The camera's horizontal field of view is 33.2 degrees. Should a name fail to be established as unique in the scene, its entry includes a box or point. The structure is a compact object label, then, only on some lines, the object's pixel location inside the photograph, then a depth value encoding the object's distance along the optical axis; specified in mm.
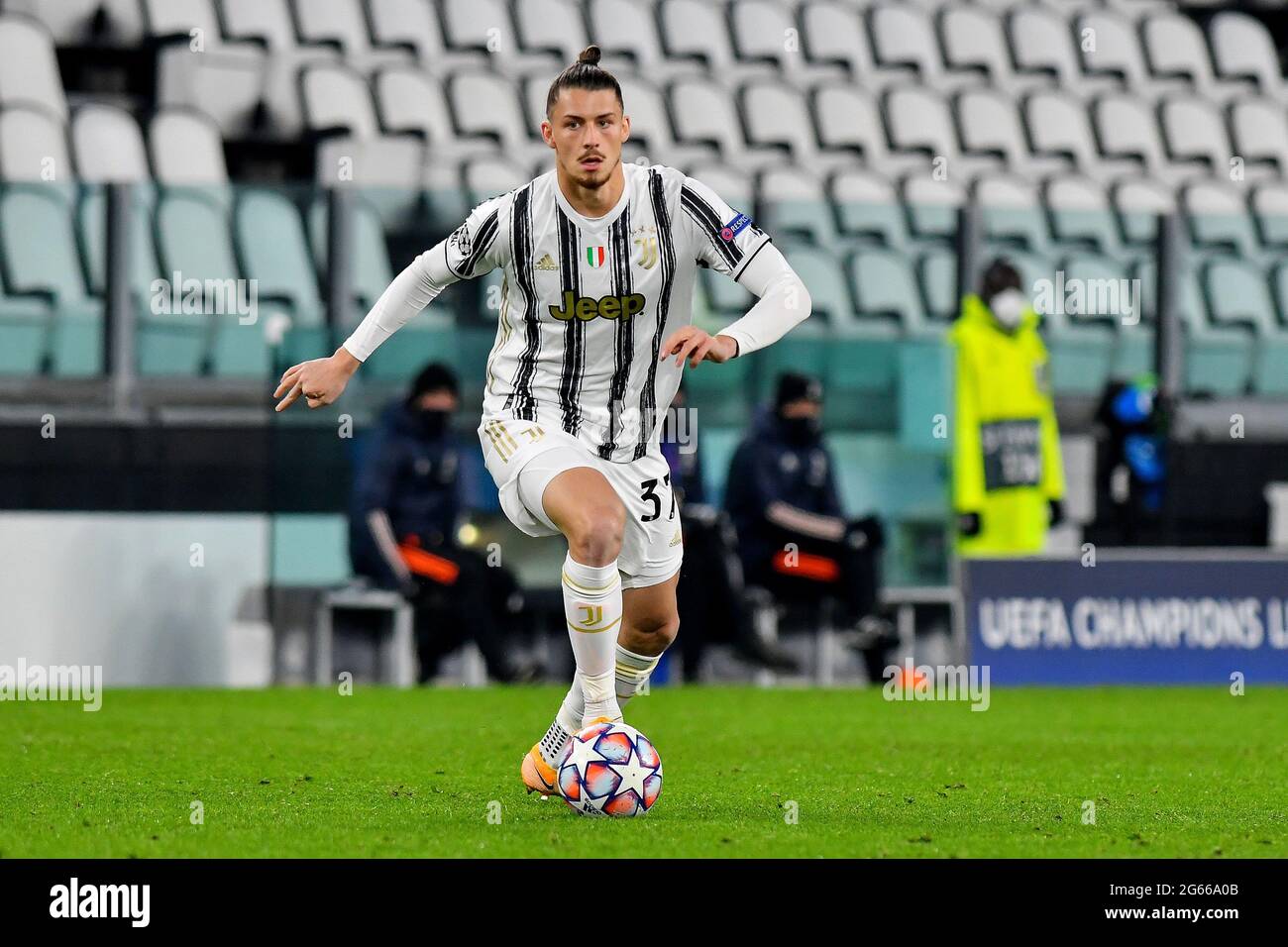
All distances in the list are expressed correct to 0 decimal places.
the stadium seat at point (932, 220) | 12750
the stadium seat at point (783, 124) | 16047
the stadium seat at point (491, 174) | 13828
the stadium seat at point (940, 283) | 12734
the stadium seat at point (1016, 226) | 12797
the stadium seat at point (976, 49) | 17922
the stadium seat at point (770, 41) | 17156
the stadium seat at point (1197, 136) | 17797
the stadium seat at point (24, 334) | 11250
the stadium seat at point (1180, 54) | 18781
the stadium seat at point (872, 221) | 12609
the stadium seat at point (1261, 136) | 17766
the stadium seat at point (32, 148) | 12820
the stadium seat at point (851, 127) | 16359
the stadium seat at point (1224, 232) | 12828
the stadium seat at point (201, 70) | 14578
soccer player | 5742
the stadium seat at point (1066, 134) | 17203
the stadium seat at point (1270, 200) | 16703
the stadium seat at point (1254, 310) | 12734
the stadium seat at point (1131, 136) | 17547
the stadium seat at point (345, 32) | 15594
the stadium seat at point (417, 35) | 15922
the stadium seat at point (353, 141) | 14164
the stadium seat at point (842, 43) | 17328
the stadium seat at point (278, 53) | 14680
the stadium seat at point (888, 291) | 12625
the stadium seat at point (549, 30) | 16375
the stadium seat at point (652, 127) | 15117
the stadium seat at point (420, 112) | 14844
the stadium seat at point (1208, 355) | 12773
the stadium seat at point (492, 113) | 15172
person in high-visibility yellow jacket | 12062
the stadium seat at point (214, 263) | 11492
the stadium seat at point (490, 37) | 16156
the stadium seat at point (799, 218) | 12398
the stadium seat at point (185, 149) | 13547
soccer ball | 5582
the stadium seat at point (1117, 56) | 18422
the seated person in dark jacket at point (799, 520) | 11875
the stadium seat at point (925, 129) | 16609
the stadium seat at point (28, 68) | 13602
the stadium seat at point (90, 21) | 14625
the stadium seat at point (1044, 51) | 18141
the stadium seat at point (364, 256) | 11727
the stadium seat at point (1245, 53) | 19078
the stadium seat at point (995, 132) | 16891
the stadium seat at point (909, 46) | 17656
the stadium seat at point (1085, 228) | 12805
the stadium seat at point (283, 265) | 11609
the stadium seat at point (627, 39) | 16625
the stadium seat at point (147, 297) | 11367
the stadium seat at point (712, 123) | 15750
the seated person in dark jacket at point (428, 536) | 11555
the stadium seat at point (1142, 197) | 16562
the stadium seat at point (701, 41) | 16969
